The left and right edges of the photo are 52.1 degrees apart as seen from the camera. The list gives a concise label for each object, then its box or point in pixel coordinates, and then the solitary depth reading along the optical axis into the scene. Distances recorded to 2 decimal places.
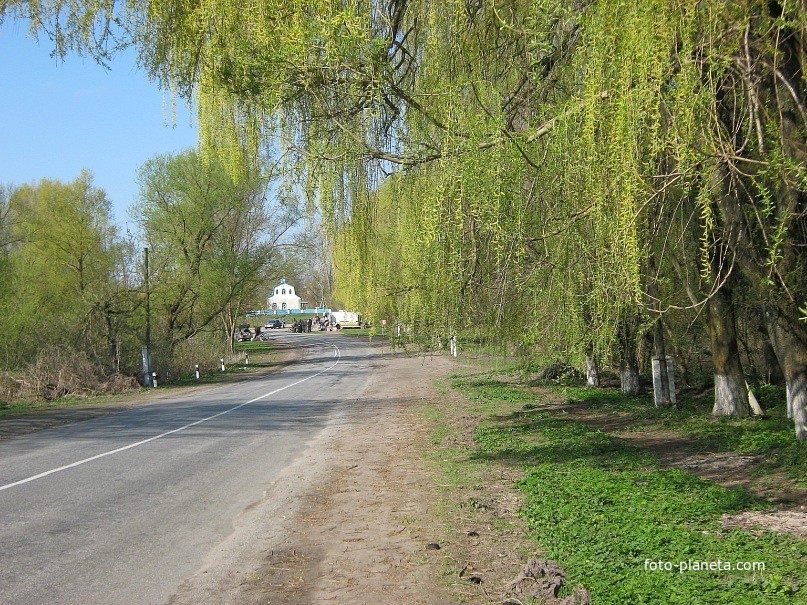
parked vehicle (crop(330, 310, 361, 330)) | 112.96
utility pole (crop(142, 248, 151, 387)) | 33.75
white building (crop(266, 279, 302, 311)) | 158.62
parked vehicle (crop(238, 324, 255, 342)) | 87.13
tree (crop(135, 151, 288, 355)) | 38.12
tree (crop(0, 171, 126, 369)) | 30.08
